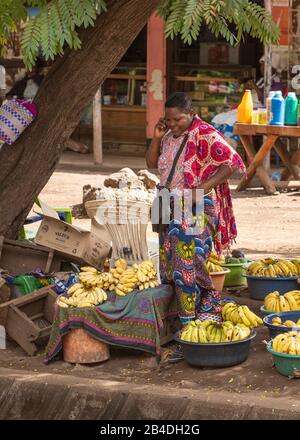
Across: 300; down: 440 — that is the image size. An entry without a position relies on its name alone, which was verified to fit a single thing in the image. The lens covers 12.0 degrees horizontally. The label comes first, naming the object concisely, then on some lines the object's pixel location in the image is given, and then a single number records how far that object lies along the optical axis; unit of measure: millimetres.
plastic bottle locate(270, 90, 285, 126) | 18203
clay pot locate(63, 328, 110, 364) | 9806
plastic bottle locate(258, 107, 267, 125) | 18978
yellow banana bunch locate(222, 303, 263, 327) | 9975
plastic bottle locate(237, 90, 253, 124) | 18878
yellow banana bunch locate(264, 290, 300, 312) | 10138
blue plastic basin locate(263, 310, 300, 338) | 9464
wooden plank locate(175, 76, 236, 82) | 24357
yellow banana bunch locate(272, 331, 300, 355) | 8862
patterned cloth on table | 9766
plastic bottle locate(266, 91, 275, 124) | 18280
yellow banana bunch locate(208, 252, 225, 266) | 11727
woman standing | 9781
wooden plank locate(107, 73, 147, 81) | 25394
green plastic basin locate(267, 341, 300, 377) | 8790
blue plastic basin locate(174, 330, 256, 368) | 9291
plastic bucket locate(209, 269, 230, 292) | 11482
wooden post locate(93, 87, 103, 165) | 22350
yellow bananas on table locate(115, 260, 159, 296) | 10067
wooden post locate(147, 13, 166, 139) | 24353
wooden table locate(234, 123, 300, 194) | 18581
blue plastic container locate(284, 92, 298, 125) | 18193
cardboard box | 11083
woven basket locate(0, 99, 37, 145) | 11134
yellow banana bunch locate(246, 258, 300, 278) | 11431
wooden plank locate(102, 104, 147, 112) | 25687
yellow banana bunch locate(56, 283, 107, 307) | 9837
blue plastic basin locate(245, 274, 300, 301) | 11298
